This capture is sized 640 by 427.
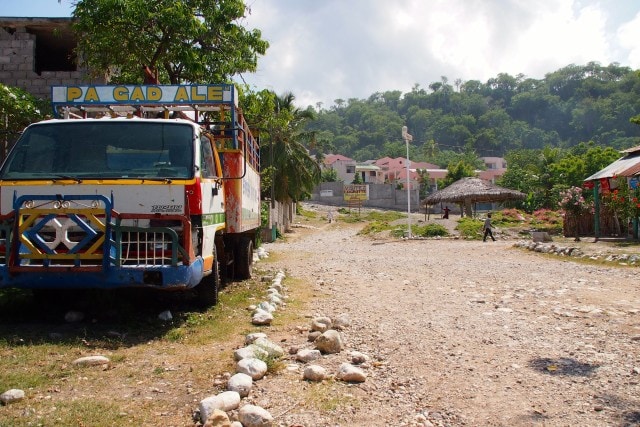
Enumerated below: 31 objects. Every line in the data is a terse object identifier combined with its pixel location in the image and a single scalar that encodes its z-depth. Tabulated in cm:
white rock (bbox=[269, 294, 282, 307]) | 779
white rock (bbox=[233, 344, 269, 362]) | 478
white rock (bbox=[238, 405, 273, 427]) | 346
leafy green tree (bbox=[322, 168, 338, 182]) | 7381
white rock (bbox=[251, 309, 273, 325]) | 655
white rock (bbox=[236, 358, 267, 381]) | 440
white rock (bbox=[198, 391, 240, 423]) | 357
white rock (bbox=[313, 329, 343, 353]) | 524
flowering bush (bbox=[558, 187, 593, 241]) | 2209
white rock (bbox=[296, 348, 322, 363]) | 499
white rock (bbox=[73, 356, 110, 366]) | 462
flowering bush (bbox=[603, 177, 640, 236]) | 1792
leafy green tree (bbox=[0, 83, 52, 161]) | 1282
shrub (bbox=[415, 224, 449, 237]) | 2761
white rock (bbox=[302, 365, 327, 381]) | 441
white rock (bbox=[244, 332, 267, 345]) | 545
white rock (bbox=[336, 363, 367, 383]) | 441
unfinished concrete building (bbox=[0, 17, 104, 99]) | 1661
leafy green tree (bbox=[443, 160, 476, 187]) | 6178
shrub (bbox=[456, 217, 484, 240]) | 2658
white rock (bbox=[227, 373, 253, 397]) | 402
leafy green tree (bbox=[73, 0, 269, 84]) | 1310
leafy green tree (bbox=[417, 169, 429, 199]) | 6713
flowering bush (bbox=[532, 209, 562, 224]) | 3247
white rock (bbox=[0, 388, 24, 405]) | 371
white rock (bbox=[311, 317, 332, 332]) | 605
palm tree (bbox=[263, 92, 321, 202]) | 3609
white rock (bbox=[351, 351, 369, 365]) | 493
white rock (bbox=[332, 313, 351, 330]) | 638
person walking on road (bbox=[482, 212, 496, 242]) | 2428
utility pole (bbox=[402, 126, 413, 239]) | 2540
